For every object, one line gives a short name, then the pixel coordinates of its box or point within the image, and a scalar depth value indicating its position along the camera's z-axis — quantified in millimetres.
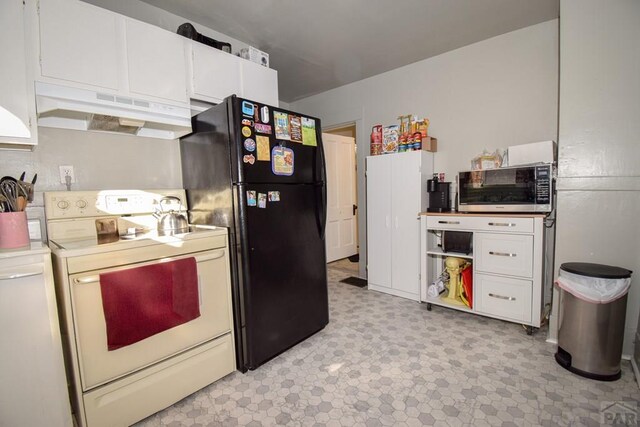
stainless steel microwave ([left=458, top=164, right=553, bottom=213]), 2137
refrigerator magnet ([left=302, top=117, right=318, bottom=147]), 2104
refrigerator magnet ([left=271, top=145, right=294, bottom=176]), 1906
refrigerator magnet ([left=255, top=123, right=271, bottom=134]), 1807
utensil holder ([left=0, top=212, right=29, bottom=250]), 1260
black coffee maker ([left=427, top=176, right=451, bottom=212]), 2744
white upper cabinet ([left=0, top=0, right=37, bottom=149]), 1322
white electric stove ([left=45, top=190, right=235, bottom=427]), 1279
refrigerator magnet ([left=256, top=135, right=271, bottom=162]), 1808
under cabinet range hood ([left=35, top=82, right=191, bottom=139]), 1475
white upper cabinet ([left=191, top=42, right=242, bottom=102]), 1976
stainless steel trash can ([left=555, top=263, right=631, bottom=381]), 1645
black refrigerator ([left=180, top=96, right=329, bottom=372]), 1755
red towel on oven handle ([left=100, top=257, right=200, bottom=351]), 1331
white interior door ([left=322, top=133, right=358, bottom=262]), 4477
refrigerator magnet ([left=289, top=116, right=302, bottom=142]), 2008
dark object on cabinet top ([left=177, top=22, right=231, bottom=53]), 1929
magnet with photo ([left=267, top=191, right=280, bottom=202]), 1883
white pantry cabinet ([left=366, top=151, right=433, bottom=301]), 2818
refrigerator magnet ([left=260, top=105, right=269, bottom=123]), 1829
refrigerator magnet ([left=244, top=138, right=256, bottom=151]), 1740
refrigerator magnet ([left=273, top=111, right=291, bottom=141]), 1912
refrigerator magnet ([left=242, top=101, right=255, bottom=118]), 1731
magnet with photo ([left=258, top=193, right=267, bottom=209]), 1820
